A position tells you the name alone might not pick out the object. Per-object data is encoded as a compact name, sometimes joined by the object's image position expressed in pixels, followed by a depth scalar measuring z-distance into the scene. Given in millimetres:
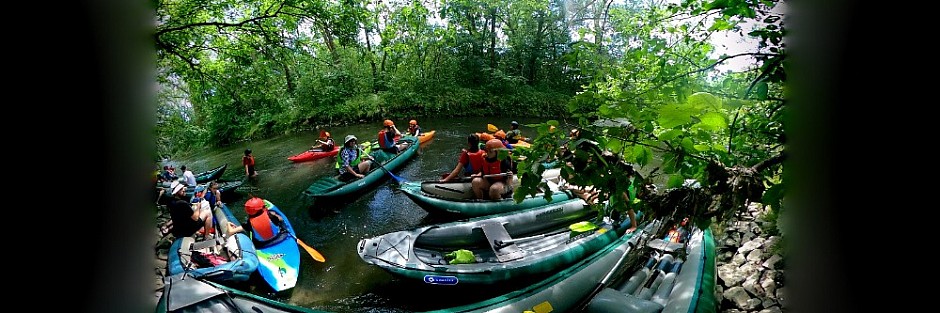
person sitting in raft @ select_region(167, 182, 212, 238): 6277
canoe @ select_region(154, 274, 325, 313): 3883
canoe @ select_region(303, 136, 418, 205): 9344
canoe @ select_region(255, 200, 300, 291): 6070
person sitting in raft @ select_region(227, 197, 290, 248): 6699
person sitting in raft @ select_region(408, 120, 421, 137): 15112
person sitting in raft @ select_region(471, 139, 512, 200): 7789
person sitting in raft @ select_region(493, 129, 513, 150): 10090
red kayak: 13762
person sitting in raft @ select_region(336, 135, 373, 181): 10250
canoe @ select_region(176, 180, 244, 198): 10484
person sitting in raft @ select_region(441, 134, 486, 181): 7969
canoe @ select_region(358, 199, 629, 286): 5633
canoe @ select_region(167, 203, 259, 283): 5570
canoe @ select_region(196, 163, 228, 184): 11414
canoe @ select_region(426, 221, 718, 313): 3973
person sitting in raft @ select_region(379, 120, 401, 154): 12338
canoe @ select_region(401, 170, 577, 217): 7836
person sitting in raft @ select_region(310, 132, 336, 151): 13953
